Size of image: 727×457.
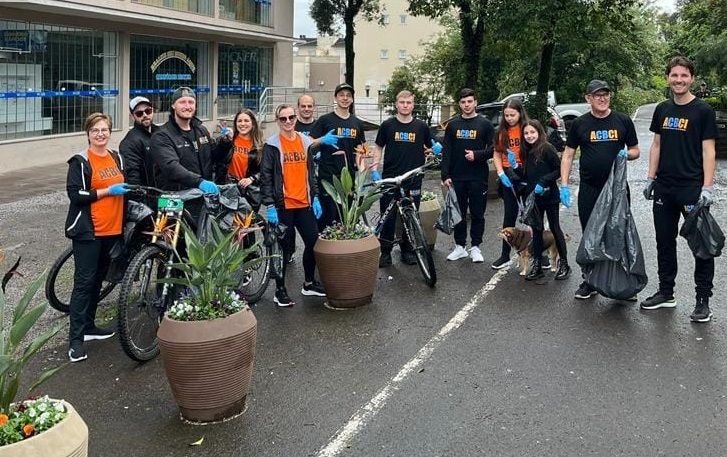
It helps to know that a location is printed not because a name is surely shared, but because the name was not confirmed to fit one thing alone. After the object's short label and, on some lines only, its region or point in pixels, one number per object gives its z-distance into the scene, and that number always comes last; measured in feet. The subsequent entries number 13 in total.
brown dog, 23.85
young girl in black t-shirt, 23.32
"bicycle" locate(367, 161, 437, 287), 22.77
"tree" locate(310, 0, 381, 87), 80.84
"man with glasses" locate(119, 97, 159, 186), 19.60
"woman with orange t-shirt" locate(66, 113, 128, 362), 16.43
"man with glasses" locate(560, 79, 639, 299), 21.01
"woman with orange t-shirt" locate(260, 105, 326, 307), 20.40
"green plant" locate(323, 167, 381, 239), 21.17
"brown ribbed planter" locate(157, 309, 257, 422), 13.20
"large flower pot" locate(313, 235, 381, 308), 20.24
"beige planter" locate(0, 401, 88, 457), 8.97
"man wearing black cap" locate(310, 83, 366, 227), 24.52
